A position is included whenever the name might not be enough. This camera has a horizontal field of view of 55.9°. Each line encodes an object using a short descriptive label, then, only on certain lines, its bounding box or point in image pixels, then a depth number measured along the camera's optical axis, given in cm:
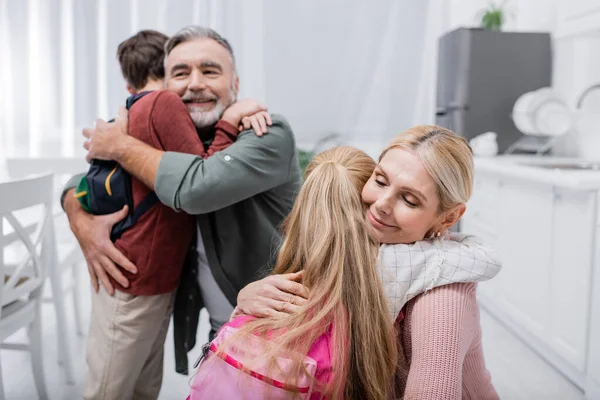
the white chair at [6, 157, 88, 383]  238
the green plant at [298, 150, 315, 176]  419
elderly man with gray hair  136
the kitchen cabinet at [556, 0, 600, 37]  276
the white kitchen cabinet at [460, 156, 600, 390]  224
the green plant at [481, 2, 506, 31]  380
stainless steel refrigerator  368
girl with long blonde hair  90
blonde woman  94
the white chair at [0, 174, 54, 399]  179
